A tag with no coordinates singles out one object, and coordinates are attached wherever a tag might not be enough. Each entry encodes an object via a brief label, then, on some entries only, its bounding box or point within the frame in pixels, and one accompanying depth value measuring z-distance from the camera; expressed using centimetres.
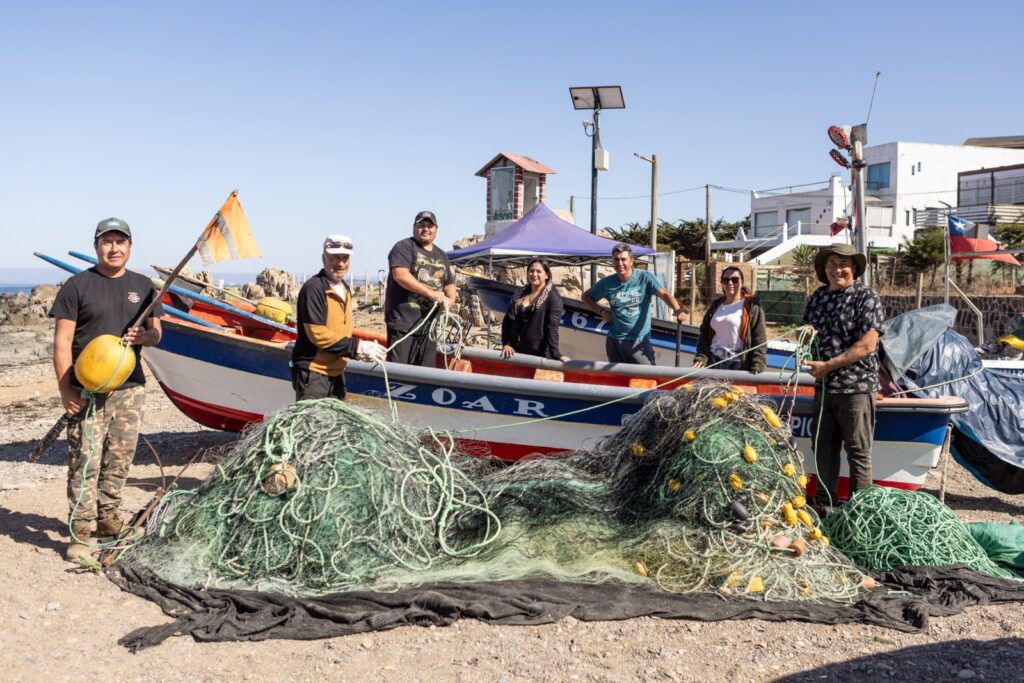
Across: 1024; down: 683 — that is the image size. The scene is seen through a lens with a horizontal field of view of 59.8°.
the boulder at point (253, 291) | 3618
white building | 4262
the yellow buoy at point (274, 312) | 891
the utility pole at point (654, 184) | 1933
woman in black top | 732
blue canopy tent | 1241
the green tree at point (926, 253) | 2583
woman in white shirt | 604
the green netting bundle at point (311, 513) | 438
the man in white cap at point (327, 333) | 523
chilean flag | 1330
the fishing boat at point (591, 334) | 1054
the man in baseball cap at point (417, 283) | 624
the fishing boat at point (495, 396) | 607
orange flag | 512
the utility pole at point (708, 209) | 2567
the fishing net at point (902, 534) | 473
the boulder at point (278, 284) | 3906
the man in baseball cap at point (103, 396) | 474
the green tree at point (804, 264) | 2444
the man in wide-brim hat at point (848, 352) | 527
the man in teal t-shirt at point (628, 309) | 726
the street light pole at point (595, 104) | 1357
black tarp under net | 390
